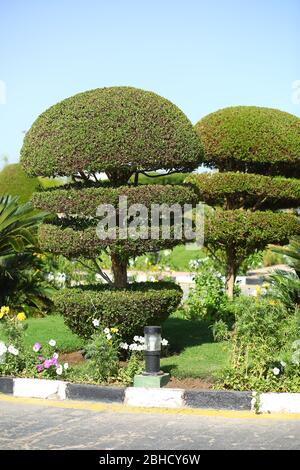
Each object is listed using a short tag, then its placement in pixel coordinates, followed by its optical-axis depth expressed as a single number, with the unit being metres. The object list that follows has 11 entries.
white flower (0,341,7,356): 8.06
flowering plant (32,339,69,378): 7.91
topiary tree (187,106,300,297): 12.31
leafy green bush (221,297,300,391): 7.36
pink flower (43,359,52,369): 7.89
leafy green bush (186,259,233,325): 11.77
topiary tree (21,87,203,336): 8.31
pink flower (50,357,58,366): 7.93
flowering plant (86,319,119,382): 7.77
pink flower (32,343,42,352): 8.13
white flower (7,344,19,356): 8.08
